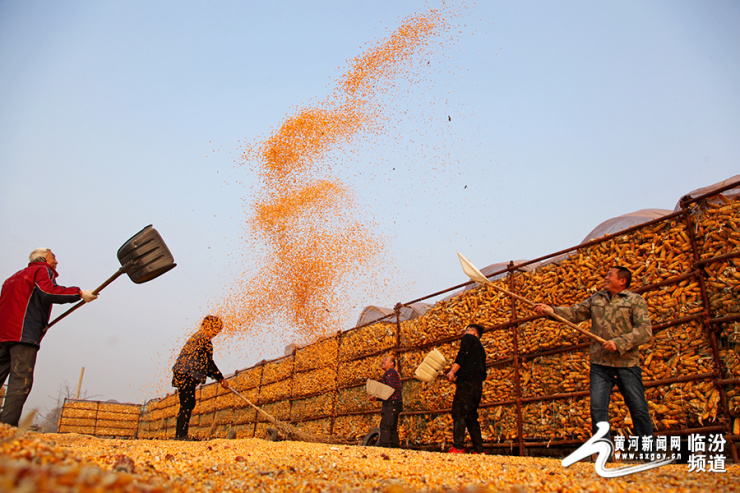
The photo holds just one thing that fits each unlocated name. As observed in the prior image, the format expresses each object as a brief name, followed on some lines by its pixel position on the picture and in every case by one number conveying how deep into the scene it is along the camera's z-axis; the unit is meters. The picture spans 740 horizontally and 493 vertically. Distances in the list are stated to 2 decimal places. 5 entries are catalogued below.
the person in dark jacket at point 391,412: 7.42
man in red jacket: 5.07
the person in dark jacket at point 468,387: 6.05
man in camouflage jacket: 4.37
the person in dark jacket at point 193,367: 8.21
